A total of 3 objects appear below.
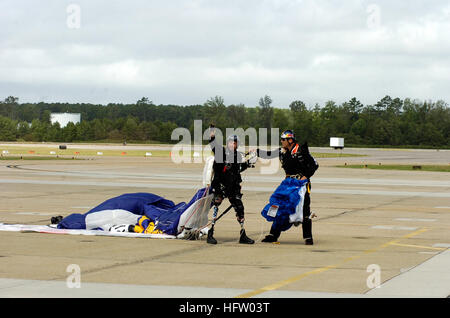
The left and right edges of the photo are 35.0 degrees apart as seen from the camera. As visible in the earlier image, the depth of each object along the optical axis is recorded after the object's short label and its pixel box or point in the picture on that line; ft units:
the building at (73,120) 653.38
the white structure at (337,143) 408.10
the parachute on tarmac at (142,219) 47.47
